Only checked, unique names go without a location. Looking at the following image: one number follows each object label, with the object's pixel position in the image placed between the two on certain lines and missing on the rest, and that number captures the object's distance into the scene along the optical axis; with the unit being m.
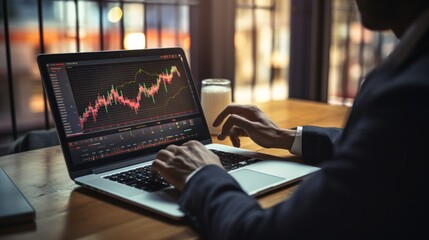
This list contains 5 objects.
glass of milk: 1.65
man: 0.70
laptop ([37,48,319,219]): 1.11
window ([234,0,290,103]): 3.29
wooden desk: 0.88
